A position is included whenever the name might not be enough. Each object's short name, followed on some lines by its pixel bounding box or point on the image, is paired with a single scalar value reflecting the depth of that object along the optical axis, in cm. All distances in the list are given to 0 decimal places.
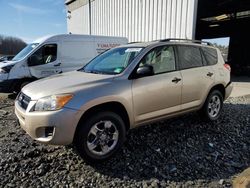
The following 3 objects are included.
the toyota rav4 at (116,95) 246
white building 842
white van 606
